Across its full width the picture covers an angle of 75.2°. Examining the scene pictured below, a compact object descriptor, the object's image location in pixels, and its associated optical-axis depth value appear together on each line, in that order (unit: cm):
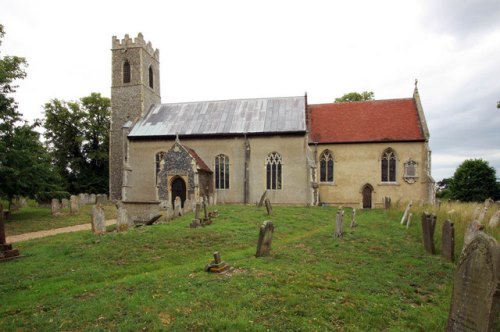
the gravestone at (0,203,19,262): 952
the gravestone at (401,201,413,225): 1516
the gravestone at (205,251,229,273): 752
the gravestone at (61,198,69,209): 2415
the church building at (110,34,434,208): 2405
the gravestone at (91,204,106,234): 1262
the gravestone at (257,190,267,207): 2139
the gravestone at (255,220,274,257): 898
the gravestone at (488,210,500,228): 1097
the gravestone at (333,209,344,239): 1165
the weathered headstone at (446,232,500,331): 409
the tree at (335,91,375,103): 3988
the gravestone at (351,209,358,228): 1414
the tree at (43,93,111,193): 3784
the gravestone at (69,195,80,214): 2219
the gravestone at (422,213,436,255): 988
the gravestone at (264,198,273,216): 1713
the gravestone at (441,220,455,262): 895
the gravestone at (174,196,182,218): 1711
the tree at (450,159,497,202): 3681
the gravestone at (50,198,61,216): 2116
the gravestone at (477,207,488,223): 1203
